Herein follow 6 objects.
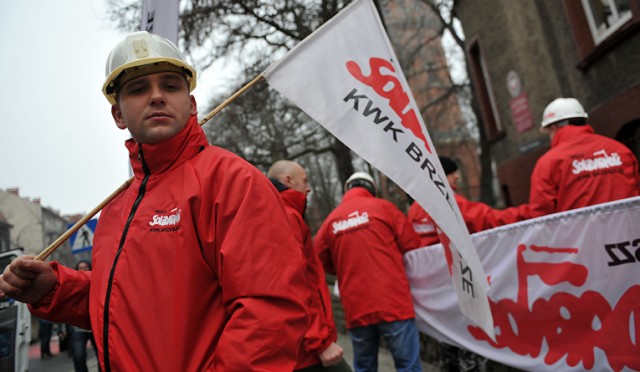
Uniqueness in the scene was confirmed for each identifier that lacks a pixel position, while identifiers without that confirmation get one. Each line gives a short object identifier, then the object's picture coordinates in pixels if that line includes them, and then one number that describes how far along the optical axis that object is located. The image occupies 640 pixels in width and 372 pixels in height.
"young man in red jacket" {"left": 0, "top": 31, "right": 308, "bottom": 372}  1.57
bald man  2.66
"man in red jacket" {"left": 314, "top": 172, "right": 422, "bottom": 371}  4.43
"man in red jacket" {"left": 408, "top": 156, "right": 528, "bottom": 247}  4.64
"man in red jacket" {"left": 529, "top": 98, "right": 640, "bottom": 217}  4.18
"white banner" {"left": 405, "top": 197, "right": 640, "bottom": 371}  3.12
